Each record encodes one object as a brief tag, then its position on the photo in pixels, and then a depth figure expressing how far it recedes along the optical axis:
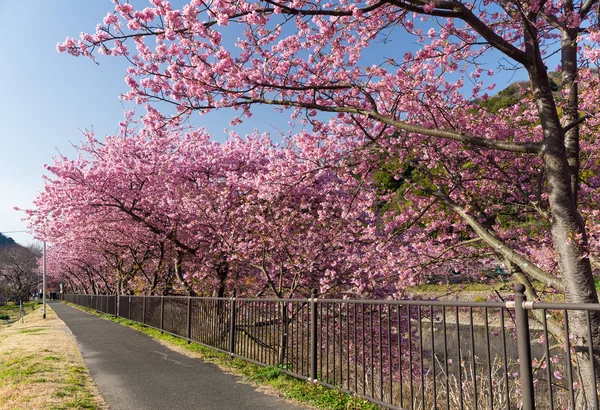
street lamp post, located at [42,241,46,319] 27.85
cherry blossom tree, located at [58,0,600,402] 5.25
